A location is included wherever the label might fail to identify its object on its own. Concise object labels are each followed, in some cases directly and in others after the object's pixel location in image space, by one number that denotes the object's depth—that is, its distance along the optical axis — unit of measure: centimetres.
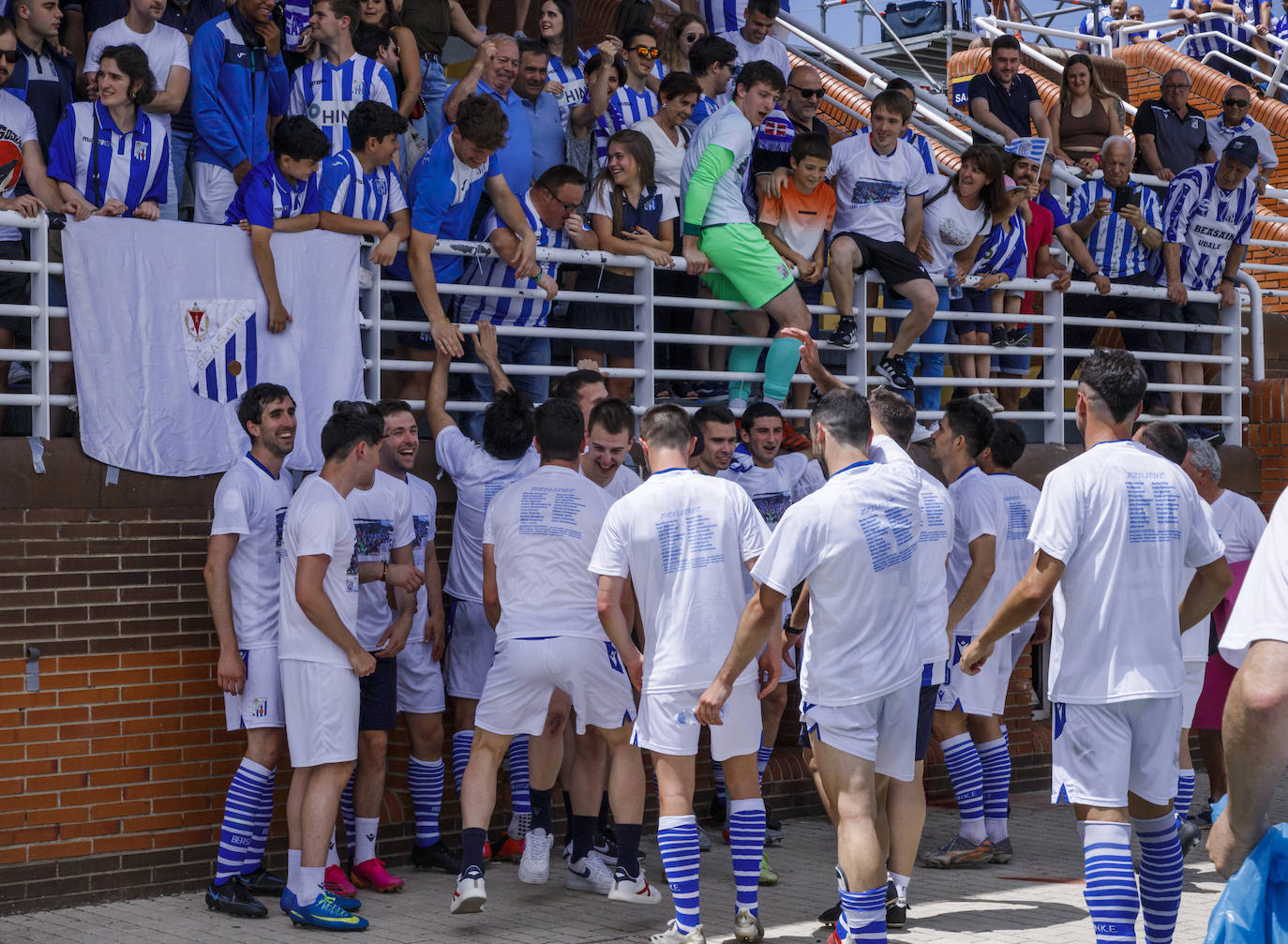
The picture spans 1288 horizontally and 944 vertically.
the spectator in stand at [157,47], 857
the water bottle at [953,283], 1091
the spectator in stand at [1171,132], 1372
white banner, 749
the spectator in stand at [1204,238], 1234
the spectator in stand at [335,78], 904
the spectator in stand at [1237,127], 1400
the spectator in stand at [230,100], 862
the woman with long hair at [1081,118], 1403
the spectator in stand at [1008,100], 1380
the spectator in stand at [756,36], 1221
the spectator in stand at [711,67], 1063
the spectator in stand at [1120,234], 1216
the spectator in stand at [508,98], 945
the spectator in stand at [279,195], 795
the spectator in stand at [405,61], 996
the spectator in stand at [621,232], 948
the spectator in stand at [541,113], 1000
